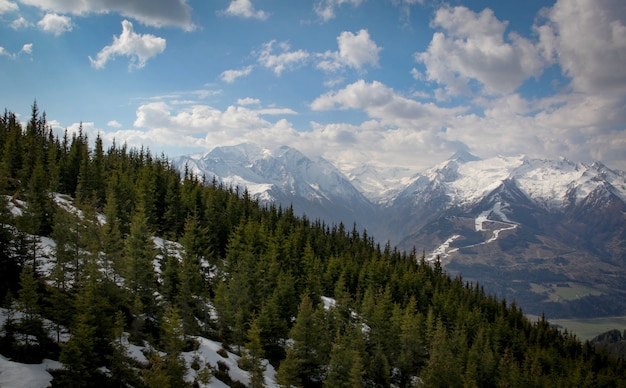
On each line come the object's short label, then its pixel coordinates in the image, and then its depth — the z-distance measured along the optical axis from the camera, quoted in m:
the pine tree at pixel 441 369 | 44.62
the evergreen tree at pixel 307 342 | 41.16
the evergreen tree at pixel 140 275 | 38.22
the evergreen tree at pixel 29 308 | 25.95
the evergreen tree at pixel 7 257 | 32.03
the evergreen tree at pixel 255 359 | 33.56
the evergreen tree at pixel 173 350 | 27.72
